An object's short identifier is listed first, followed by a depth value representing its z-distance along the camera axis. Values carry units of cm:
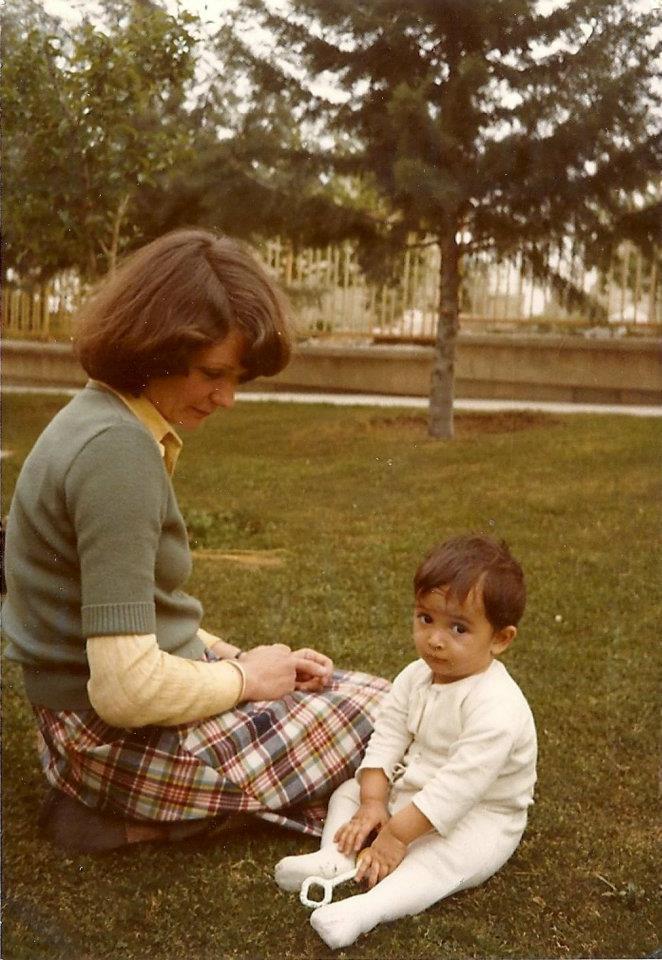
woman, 186
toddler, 200
